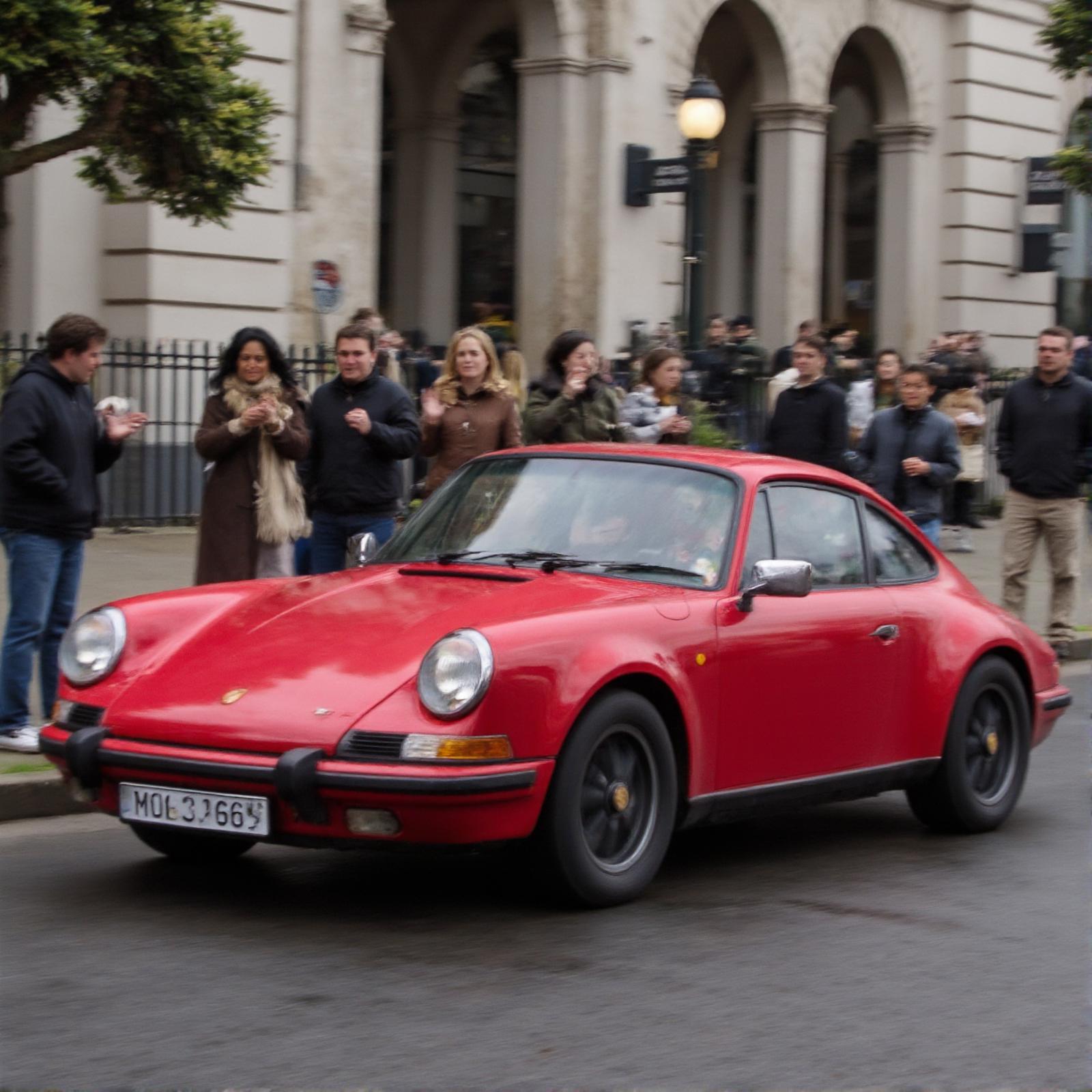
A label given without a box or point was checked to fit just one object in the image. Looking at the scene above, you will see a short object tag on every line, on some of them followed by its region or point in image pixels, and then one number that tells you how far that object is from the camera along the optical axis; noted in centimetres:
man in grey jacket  1211
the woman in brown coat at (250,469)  902
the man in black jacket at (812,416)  1105
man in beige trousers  1211
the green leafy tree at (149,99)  1503
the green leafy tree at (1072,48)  2547
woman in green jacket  970
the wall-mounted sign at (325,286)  2003
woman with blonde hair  957
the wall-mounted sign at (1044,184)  2917
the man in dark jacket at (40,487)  806
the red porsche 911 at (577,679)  554
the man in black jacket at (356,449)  934
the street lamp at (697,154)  1650
